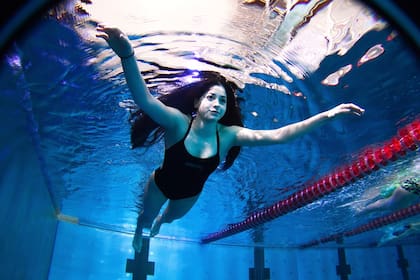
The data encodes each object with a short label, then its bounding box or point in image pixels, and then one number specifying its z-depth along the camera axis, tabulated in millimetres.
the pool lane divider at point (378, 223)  10472
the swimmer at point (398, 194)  8375
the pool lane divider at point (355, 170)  5668
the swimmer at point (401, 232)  13562
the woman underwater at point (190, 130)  2872
